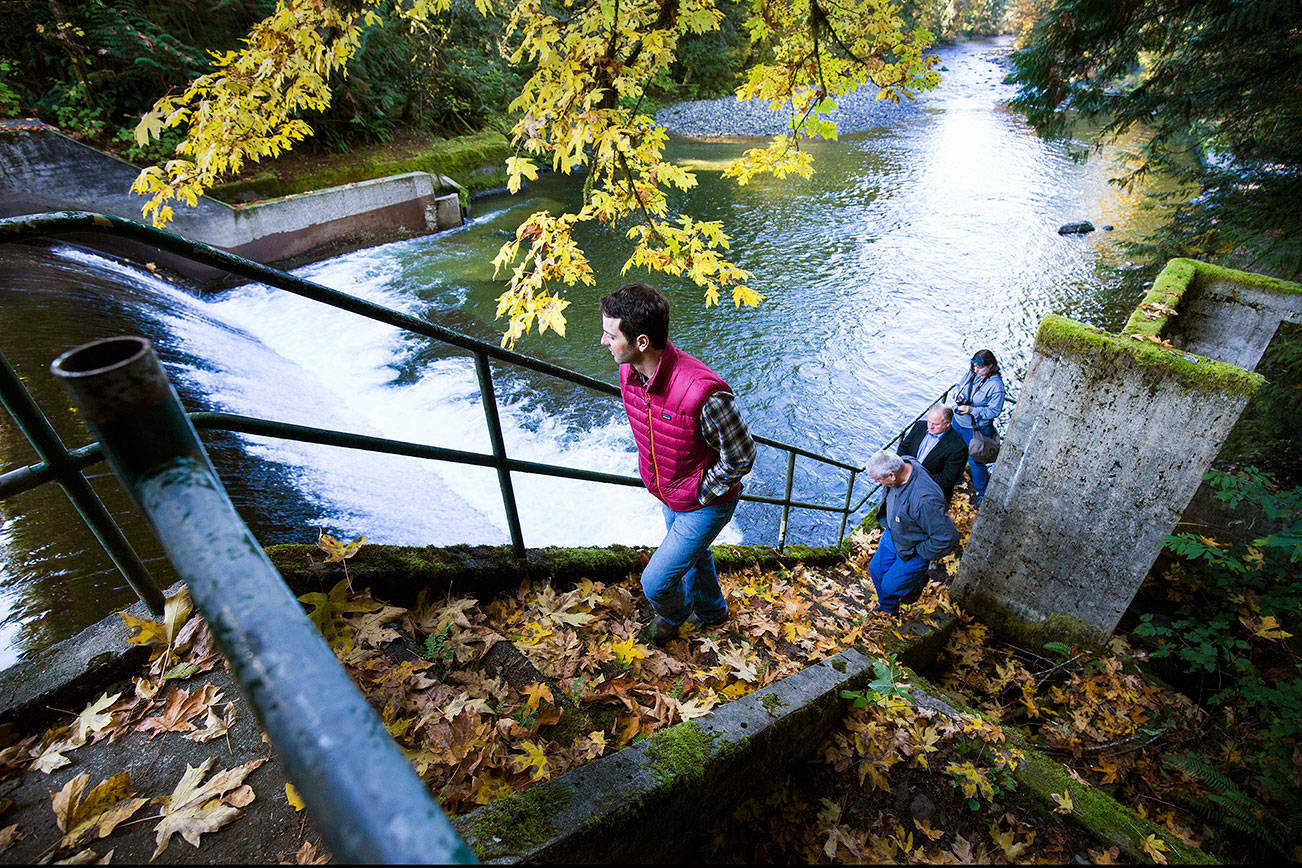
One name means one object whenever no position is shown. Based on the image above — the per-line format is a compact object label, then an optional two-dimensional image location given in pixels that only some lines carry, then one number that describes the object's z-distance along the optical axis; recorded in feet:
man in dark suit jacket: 17.61
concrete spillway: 34.78
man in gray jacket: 13.01
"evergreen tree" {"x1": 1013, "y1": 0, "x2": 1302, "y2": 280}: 19.03
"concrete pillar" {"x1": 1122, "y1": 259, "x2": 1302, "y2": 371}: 18.47
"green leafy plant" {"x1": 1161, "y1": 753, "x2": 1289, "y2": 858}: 9.74
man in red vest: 8.38
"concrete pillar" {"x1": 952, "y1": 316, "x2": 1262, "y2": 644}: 12.02
